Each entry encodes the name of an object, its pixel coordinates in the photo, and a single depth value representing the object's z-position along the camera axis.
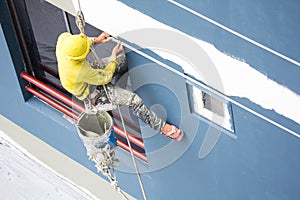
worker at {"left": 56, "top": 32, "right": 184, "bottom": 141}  8.42
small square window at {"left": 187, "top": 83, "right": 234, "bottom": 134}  8.60
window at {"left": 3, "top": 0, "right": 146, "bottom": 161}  10.79
